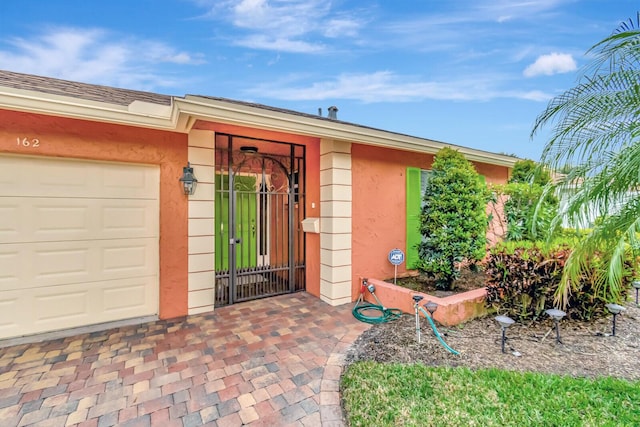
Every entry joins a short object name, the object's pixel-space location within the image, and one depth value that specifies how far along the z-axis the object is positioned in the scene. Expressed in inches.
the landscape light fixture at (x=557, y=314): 132.8
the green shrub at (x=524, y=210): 227.6
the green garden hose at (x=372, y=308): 171.5
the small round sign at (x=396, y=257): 208.4
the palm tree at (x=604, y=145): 99.4
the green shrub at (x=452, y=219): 193.5
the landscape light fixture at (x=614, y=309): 143.9
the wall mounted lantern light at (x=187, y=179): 172.9
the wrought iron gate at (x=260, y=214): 201.5
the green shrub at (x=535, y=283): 158.2
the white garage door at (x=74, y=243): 146.3
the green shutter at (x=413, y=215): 236.4
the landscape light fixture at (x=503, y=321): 127.9
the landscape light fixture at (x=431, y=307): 139.3
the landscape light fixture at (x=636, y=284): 187.3
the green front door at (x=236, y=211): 199.9
